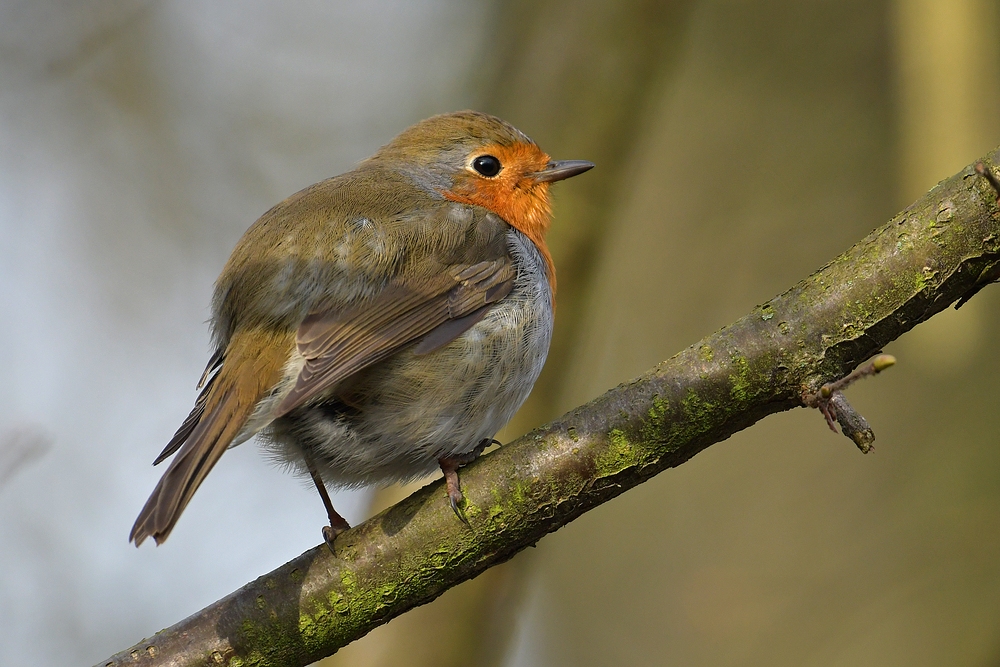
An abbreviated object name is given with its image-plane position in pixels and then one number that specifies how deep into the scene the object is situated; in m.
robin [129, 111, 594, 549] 5.75
